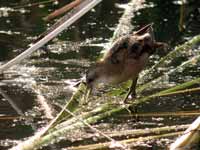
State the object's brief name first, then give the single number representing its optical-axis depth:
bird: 9.22
